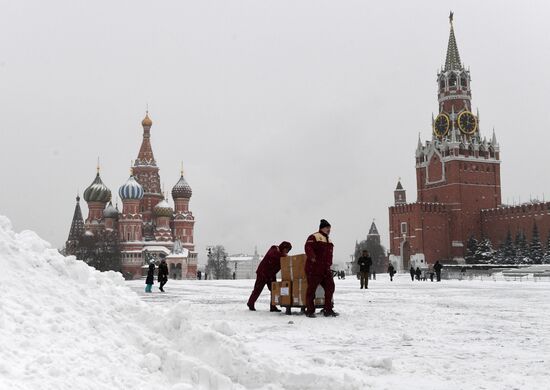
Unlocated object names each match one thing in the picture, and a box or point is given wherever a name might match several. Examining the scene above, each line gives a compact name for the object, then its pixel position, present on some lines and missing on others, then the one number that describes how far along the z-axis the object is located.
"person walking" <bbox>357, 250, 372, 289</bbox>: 20.47
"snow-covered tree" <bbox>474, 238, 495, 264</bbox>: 81.31
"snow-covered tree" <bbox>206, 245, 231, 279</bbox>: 91.80
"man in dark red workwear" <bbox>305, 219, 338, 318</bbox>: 9.77
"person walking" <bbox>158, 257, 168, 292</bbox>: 19.42
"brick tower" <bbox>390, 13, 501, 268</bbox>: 87.94
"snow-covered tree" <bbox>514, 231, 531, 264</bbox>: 73.88
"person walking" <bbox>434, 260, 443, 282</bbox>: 32.74
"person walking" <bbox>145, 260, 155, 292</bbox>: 19.05
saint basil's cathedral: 79.81
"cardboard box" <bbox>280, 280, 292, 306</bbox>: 10.48
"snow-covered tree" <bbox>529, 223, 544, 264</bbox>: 72.94
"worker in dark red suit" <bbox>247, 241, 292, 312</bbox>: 11.20
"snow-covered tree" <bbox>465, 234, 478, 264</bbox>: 83.26
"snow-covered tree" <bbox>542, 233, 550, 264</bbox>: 71.73
